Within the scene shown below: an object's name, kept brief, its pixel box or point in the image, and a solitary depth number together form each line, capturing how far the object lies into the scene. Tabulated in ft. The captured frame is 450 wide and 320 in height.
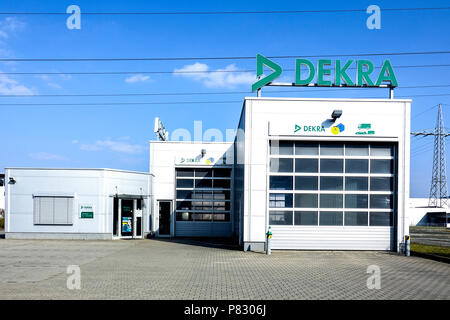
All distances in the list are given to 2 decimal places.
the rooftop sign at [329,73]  52.49
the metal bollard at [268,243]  49.01
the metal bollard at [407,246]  49.81
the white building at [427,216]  182.63
